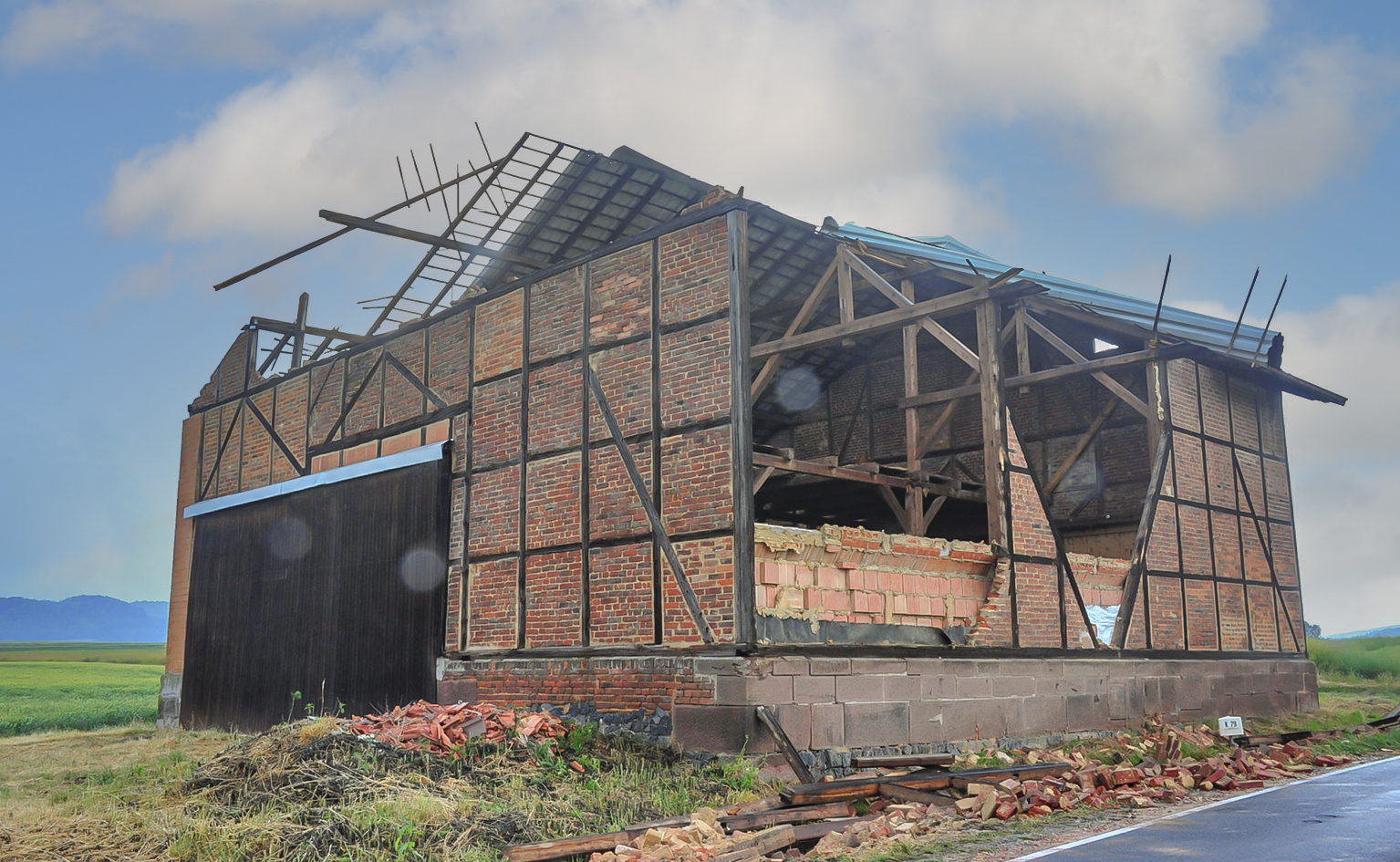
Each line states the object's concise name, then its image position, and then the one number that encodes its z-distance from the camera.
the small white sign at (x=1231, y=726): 14.01
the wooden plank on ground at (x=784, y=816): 9.06
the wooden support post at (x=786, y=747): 11.16
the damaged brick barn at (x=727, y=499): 12.57
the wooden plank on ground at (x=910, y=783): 9.83
